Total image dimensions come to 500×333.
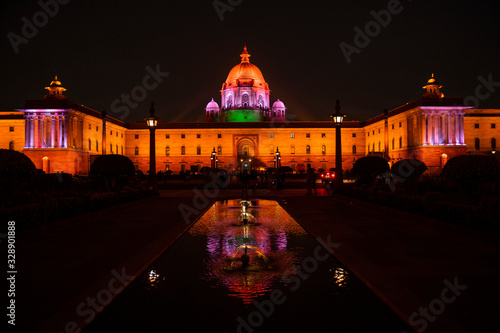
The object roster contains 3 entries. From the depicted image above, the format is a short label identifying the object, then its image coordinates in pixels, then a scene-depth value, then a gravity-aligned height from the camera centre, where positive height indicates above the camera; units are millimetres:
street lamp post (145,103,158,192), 20777 +1324
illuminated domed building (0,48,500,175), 51156 +5666
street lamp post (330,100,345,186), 21031 +1393
